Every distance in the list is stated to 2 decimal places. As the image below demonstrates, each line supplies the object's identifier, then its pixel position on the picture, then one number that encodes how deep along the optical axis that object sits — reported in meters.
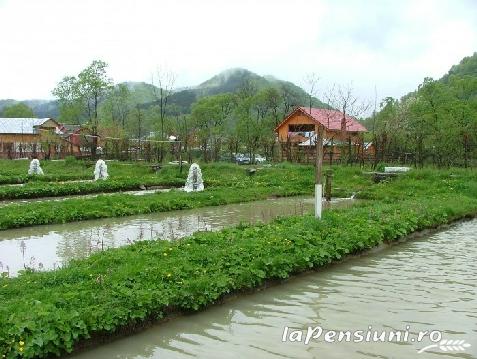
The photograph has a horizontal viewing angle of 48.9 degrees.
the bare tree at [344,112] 39.54
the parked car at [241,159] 48.00
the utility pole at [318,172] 12.73
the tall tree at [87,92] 49.28
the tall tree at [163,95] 46.91
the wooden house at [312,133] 40.09
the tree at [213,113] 55.62
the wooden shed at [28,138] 51.06
